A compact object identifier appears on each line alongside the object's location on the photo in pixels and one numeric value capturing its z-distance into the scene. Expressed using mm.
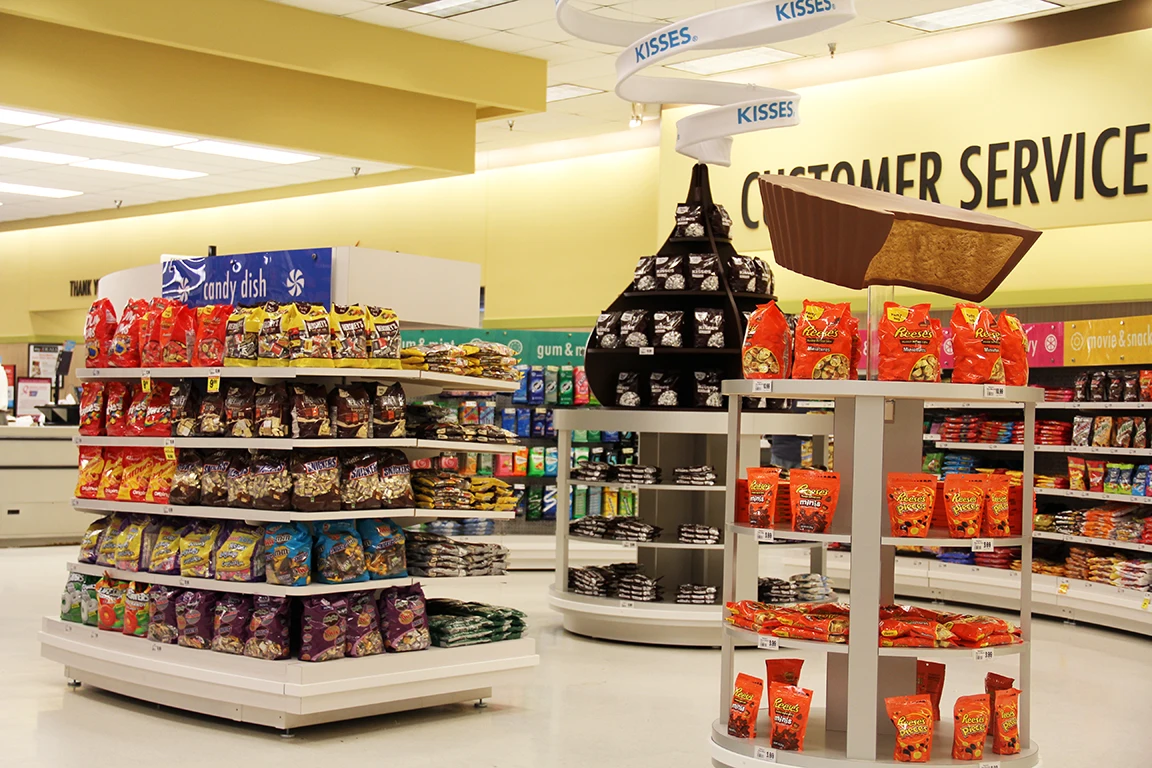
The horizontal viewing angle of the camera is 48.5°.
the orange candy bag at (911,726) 3715
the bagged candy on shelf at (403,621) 5332
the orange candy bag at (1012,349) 3963
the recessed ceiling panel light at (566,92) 11578
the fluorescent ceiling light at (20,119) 11539
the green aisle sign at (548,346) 10977
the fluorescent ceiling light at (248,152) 12953
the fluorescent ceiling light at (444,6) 9141
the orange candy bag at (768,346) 4051
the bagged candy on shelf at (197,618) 5309
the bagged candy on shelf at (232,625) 5180
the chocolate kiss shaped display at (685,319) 7285
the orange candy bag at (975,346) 3877
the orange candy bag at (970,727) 3785
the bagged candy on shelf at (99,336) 5934
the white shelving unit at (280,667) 5035
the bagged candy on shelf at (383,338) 5301
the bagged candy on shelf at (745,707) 3904
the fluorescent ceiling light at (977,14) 9055
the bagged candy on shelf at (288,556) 5043
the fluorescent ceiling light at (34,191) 16250
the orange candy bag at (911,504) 3814
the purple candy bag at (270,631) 5086
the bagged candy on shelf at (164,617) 5445
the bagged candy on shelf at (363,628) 5184
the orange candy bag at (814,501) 3885
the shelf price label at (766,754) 3779
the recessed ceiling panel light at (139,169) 14270
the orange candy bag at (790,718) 3812
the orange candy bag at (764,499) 3957
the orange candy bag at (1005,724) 3840
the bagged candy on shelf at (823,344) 3902
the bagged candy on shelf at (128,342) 5781
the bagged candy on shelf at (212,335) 5398
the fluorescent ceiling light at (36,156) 13547
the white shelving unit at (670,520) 7008
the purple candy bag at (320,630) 5082
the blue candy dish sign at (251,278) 5625
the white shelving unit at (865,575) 3727
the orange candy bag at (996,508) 3885
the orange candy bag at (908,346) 3838
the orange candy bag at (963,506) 3834
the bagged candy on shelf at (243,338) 5242
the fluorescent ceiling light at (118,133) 11992
